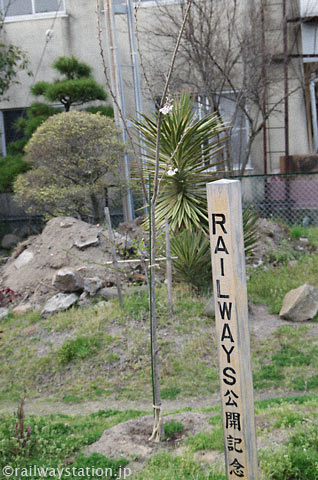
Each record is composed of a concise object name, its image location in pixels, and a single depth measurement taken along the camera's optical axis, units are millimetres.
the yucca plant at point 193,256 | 8531
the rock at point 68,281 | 9023
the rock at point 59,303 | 8789
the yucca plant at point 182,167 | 8492
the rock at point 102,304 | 8617
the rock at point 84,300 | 8852
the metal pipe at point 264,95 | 13862
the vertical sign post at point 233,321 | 3328
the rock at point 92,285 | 8984
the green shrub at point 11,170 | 13352
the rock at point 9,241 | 14234
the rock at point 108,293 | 8898
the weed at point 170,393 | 6773
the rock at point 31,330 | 8414
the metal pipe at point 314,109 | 15352
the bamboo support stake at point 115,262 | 8055
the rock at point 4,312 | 9180
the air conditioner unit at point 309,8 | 14086
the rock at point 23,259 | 10633
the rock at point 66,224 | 10734
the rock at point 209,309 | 8133
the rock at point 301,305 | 8133
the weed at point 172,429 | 5141
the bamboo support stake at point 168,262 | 8117
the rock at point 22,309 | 9173
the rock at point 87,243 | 10043
